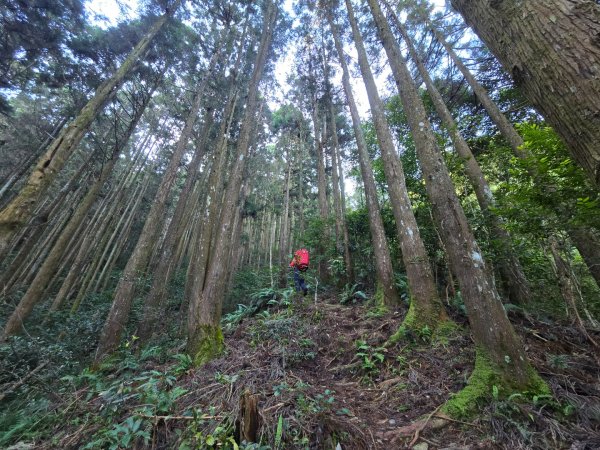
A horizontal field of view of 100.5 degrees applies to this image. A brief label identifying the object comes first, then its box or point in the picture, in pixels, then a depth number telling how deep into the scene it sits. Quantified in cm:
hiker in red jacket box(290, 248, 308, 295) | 807
